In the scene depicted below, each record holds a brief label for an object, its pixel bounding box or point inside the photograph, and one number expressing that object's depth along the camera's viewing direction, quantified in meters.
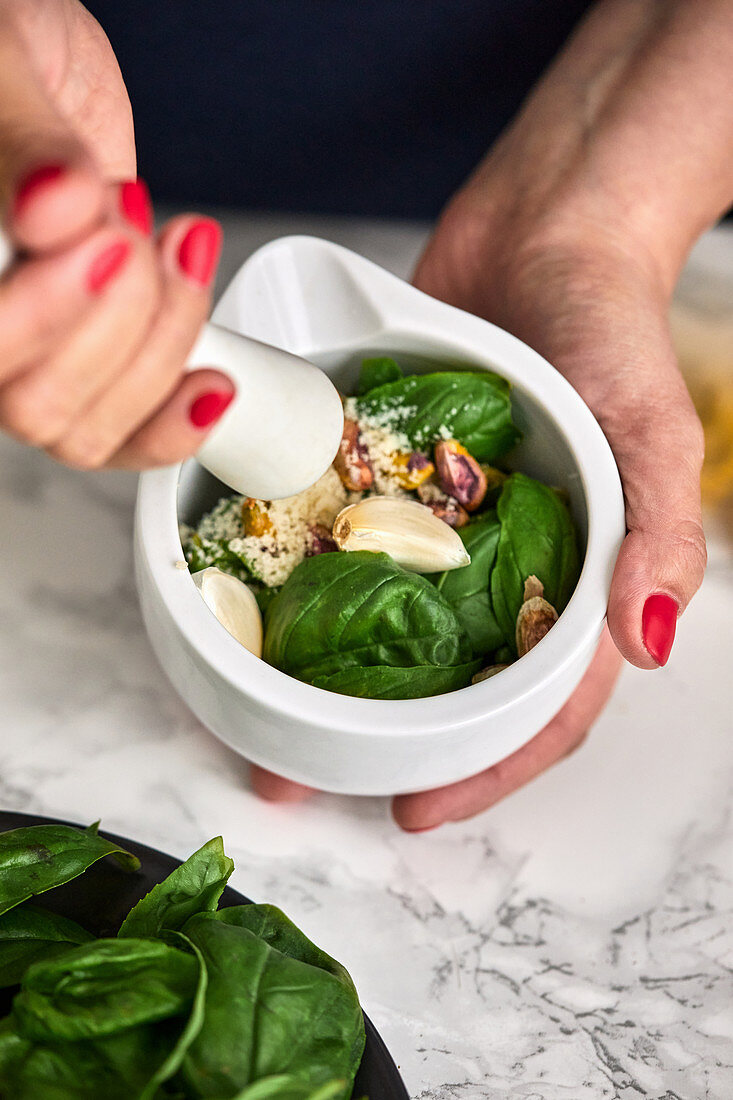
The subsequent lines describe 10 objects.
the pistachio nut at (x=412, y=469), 0.47
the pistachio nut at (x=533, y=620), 0.45
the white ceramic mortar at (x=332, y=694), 0.43
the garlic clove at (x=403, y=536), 0.45
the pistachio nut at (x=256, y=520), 0.46
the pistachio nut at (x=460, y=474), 0.47
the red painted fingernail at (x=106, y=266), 0.37
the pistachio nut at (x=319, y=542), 0.46
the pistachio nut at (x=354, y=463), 0.47
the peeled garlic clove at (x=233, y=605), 0.44
